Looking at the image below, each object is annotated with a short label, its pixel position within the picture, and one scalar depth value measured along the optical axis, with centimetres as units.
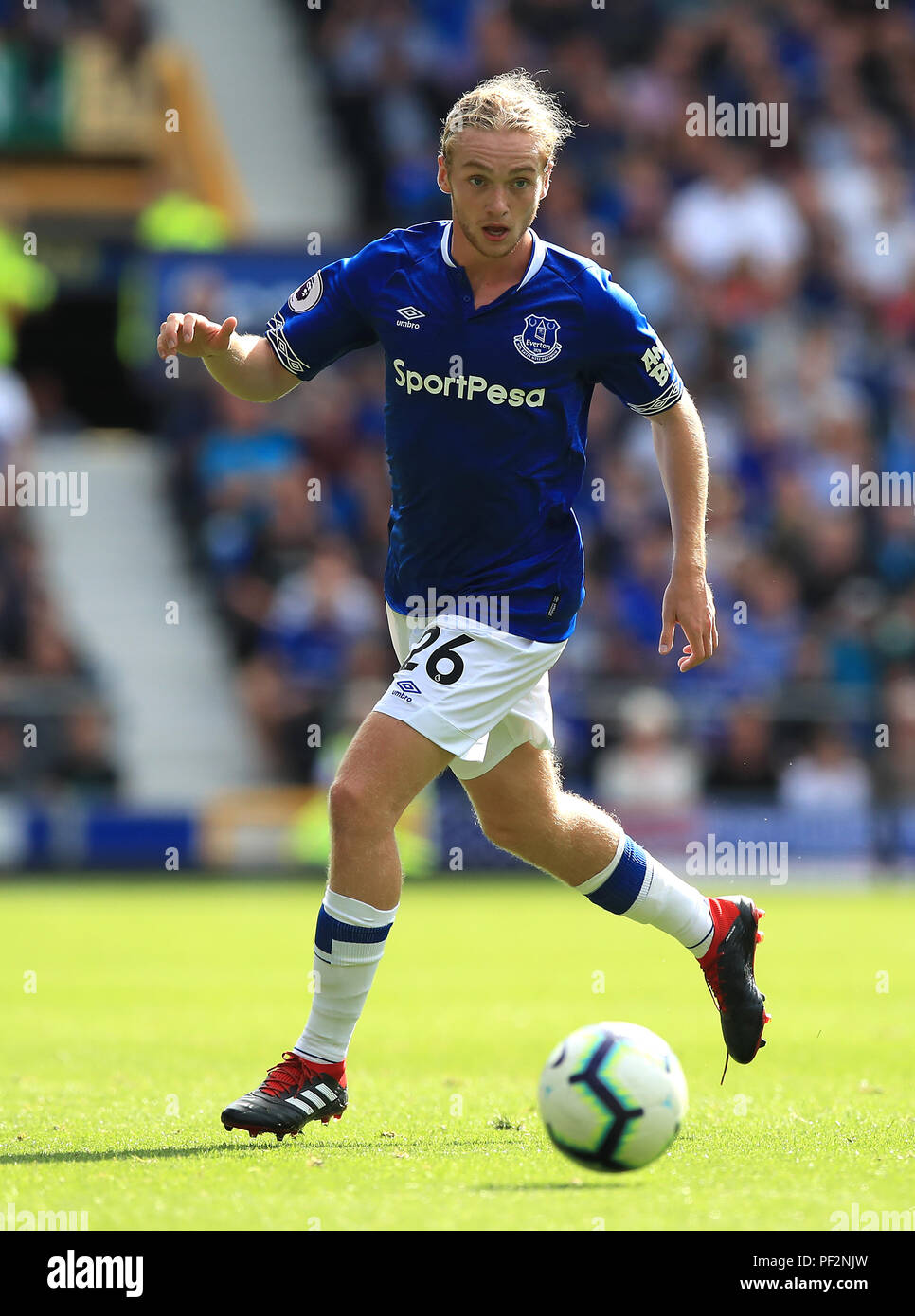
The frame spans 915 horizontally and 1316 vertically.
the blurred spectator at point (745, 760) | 1742
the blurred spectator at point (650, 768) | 1731
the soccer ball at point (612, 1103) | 511
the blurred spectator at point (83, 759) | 1714
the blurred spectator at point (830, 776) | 1756
